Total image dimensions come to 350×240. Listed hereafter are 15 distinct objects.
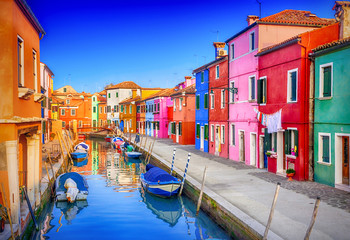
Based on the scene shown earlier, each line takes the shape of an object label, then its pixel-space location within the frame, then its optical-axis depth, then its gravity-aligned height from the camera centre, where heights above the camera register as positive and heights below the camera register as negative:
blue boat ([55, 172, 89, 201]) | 16.34 -3.62
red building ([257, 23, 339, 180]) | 14.97 +0.89
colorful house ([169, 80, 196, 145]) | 34.59 +0.28
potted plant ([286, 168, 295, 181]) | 15.11 -2.49
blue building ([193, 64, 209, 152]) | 28.16 +0.78
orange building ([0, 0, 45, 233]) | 9.18 +0.71
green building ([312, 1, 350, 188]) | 13.09 +0.33
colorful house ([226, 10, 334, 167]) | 18.73 +3.19
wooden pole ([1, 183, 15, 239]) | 8.98 -2.21
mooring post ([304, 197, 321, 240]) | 7.14 -2.15
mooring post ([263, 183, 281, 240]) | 7.93 -2.56
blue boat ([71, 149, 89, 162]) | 32.16 -3.77
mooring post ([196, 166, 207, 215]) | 12.84 -3.23
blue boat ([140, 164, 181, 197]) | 15.92 -3.23
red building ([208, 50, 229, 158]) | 24.08 +0.63
